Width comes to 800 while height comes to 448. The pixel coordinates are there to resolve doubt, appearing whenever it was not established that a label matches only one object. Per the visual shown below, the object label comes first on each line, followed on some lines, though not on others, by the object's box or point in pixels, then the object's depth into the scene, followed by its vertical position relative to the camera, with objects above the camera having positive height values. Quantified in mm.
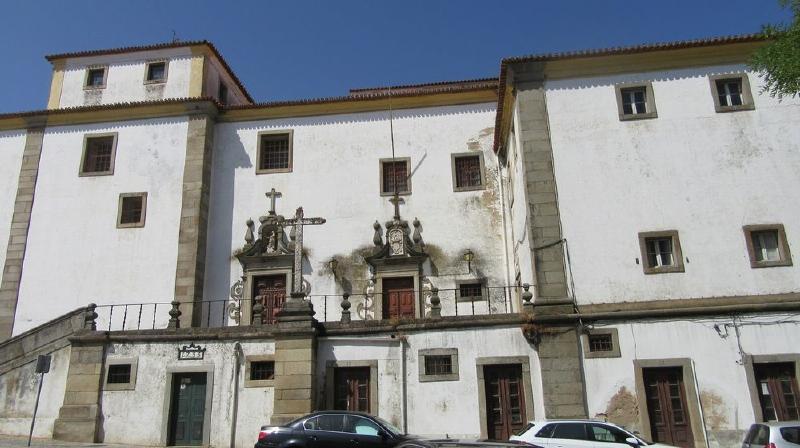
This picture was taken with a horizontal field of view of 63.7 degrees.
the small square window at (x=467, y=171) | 21391 +7995
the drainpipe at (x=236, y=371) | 15406 +1264
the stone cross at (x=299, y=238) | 16438 +4637
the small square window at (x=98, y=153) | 22516 +9265
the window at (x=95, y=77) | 24453 +12805
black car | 11680 -167
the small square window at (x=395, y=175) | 21641 +7977
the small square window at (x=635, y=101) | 16844 +7971
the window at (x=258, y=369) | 15656 +1303
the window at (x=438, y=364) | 15219 +1280
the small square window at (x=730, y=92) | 16641 +8051
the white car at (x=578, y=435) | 11176 -295
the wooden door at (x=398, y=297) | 20250 +3755
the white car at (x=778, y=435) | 10078 -335
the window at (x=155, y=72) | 24266 +12851
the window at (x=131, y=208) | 21578 +7061
